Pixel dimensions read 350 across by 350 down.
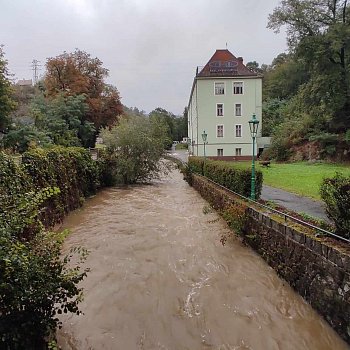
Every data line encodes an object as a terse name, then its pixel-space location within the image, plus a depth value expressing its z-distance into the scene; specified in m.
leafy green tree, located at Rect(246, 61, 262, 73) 88.43
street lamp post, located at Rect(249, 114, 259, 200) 10.51
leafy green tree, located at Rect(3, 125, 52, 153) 19.23
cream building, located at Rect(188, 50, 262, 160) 39.91
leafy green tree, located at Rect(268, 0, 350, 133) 28.67
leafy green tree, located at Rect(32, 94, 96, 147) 27.88
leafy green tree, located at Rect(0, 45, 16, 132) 19.88
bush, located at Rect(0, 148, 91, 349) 3.81
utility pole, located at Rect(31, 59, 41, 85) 82.12
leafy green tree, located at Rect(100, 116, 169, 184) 25.14
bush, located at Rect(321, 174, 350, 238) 5.67
